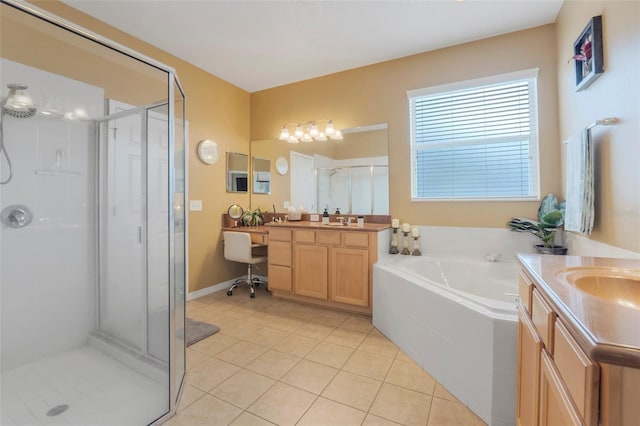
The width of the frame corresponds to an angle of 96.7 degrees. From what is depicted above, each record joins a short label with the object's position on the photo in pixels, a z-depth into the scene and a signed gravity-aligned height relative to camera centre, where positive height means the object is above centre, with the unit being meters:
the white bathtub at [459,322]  1.43 -0.68
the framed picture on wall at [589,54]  1.70 +1.03
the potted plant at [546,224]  2.32 -0.09
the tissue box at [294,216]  3.66 -0.01
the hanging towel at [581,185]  1.75 +0.18
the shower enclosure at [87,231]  1.63 -0.10
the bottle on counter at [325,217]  3.45 -0.02
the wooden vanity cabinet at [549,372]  0.62 -0.44
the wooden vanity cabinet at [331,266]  2.80 -0.54
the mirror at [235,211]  3.83 +0.06
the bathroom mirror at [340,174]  3.28 +0.51
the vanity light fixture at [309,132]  3.49 +1.06
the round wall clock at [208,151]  3.44 +0.80
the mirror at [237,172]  3.85 +0.61
